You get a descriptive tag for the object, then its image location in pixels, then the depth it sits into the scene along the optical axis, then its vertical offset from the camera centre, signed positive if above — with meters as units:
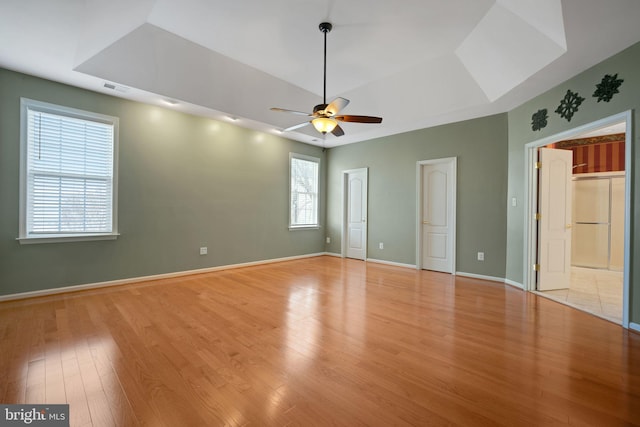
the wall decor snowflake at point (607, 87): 2.93 +1.42
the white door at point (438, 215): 5.41 +0.00
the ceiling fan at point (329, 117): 2.94 +1.10
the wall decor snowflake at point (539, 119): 3.87 +1.40
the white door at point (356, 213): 6.71 +0.02
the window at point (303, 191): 6.71 +0.56
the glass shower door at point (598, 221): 5.60 -0.07
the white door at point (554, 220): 4.14 -0.04
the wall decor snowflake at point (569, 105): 3.35 +1.41
